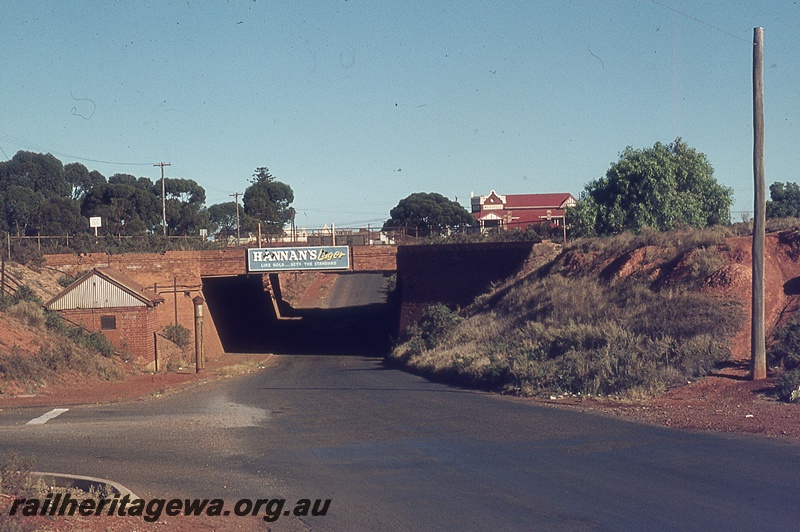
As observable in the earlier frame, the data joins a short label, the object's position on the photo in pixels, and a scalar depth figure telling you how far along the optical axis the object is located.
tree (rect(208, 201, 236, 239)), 127.81
